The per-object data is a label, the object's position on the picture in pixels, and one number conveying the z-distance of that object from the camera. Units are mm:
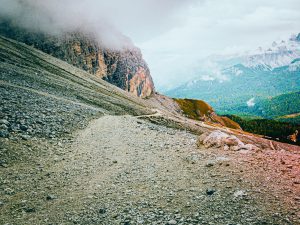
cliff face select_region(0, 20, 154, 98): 130750
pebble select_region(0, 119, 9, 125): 27309
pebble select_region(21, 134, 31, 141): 26150
